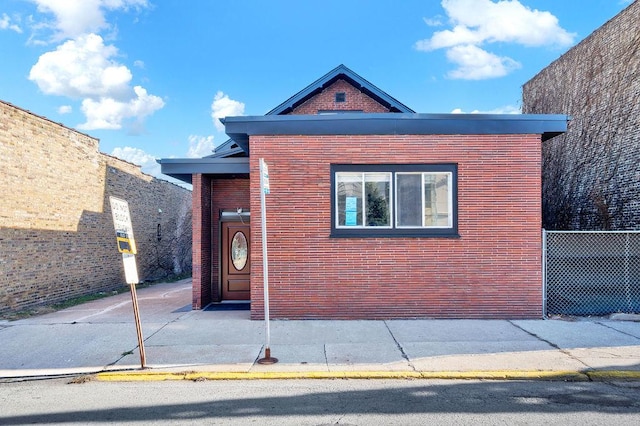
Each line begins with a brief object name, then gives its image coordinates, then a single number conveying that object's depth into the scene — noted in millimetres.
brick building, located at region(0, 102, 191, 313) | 10875
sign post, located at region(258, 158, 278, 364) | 6791
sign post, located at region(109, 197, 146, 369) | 6605
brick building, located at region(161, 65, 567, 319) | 9500
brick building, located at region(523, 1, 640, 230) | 13156
